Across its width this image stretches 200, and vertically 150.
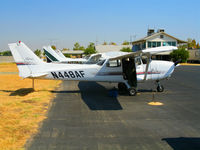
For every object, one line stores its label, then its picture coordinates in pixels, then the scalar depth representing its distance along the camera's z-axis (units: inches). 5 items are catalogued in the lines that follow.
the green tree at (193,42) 5685.5
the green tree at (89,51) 3190.7
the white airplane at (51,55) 1231.4
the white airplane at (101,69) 445.0
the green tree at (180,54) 2208.4
